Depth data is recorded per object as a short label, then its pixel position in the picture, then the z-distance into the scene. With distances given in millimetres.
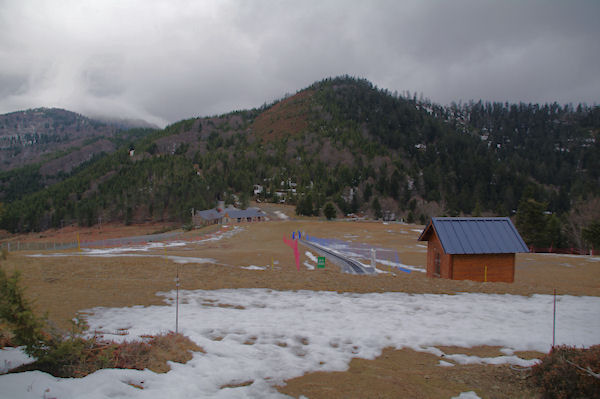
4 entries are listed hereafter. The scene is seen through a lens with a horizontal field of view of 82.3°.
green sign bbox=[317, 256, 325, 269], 26692
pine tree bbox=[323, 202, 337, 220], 93938
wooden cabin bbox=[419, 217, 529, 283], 20359
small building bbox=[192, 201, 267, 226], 103062
